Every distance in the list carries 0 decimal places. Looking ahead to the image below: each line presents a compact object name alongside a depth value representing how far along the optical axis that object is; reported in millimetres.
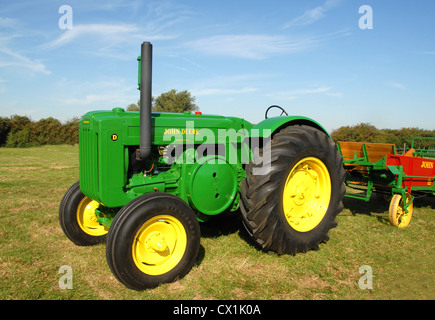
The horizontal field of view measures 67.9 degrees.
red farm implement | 5250
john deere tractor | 3131
